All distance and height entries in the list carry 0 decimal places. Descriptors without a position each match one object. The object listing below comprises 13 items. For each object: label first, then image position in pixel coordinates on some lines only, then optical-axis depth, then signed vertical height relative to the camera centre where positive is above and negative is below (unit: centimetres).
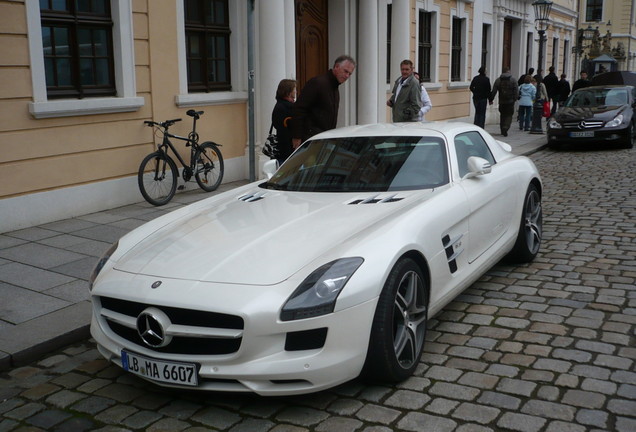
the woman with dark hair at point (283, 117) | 845 -38
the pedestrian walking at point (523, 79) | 2114 +10
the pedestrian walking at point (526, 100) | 2042 -51
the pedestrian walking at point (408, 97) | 1207 -23
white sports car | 350 -101
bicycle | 937 -112
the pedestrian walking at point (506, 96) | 1927 -37
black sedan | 1622 -89
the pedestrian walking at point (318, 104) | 796 -22
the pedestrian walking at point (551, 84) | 2441 -9
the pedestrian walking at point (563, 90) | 2431 -28
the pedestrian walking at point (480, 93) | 1945 -29
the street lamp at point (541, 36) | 2055 +143
